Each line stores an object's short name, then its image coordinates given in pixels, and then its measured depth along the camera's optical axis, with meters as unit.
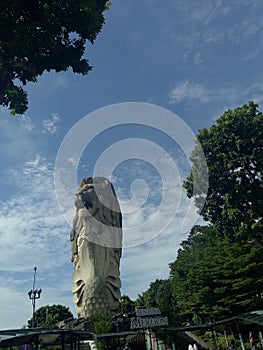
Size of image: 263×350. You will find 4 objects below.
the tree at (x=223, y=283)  23.62
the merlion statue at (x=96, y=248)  32.41
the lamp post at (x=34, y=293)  30.04
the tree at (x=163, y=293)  24.97
